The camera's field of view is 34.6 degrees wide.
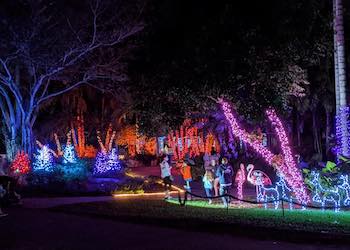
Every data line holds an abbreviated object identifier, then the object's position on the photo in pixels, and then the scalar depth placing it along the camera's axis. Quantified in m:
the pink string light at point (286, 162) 17.97
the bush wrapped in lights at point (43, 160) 26.58
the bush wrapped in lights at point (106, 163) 29.83
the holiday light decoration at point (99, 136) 40.35
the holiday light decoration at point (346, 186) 17.22
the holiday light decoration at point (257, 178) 18.34
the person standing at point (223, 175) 18.25
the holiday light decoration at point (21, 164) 25.56
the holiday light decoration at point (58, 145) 38.71
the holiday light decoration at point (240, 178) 19.16
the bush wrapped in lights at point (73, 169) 24.90
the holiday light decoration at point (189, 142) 38.19
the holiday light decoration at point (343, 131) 18.17
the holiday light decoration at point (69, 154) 30.91
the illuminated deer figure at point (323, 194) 17.58
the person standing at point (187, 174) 20.17
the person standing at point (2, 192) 17.34
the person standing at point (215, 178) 18.80
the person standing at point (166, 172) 19.23
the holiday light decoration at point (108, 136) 41.81
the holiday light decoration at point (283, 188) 18.08
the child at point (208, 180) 18.72
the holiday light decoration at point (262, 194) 18.31
